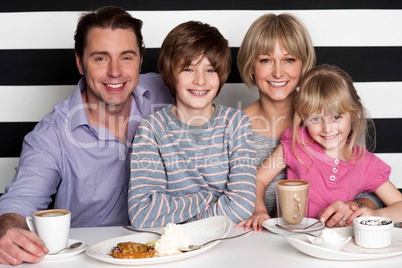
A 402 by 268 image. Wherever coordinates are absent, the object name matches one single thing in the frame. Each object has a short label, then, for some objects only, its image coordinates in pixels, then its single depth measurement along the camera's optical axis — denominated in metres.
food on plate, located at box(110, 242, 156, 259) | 1.22
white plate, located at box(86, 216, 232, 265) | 1.22
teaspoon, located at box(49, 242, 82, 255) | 1.33
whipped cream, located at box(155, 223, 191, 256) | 1.26
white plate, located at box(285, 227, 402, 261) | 1.21
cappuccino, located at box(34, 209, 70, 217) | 1.32
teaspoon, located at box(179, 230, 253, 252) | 1.27
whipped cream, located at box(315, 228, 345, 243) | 1.26
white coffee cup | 1.28
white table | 1.22
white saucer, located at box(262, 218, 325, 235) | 1.43
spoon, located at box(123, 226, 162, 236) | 1.45
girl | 1.82
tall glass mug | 1.44
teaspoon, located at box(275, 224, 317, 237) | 1.43
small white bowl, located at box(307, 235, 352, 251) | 1.25
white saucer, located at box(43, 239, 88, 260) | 1.27
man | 1.97
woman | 1.97
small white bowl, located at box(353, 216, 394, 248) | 1.28
